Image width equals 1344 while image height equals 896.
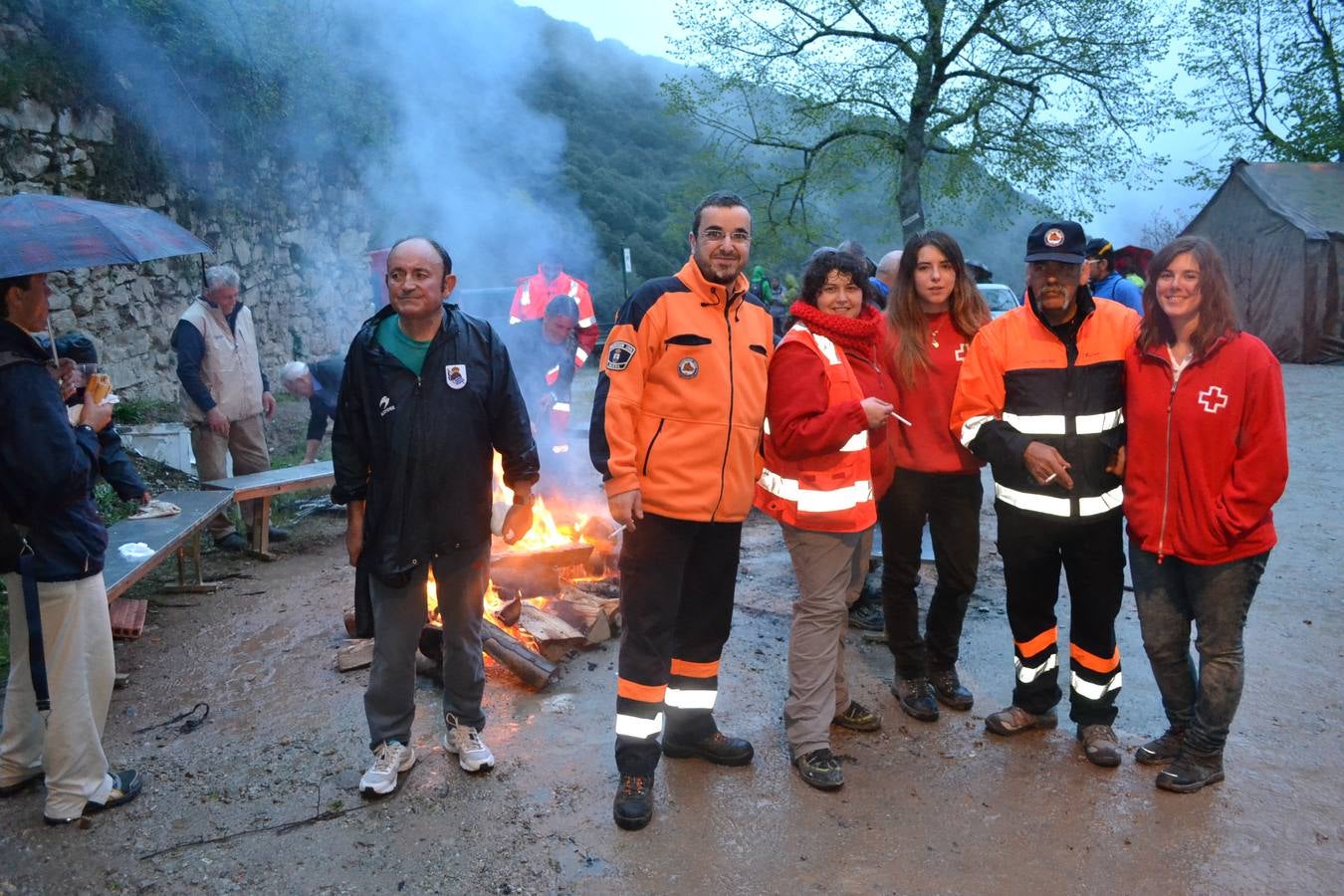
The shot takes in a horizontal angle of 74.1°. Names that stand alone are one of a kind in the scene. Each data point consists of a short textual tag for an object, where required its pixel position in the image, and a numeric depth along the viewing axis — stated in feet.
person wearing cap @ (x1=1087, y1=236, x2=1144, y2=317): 18.85
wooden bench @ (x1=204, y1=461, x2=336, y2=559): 21.02
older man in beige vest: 21.26
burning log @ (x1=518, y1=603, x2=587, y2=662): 15.02
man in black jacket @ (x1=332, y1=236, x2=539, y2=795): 10.40
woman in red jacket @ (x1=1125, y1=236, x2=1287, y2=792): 10.11
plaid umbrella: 9.75
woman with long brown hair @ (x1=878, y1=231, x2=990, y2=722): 12.48
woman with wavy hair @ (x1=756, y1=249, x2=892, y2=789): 10.87
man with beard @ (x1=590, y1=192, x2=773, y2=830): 10.45
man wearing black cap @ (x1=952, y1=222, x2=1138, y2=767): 11.18
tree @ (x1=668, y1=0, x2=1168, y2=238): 46.68
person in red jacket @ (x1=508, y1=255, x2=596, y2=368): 25.18
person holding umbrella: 9.75
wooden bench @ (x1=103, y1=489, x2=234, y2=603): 14.39
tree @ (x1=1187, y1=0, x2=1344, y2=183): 70.08
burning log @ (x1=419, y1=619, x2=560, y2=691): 14.11
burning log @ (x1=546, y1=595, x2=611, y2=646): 15.93
